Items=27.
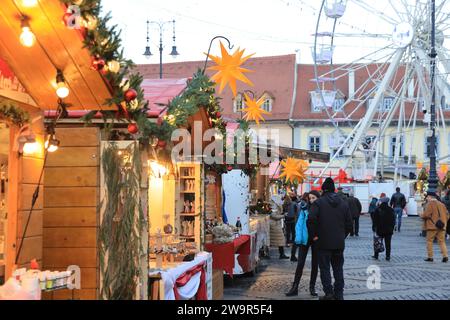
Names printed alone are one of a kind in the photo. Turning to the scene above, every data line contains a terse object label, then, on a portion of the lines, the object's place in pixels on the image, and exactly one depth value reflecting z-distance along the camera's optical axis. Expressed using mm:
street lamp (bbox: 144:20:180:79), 25512
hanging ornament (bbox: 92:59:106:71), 6152
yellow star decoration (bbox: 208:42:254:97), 10891
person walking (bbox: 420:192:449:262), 17922
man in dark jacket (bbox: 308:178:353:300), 11133
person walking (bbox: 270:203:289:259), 19383
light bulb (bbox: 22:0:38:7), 5727
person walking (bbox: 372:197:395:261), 17594
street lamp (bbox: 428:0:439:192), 29656
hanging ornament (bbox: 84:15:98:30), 5941
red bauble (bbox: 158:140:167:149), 7648
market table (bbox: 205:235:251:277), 12688
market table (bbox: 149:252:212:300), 8133
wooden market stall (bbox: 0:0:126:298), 6219
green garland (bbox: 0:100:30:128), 6660
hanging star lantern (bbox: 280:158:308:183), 20594
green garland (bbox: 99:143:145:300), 7316
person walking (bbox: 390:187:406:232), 29762
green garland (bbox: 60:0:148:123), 5961
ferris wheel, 32438
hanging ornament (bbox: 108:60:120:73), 6309
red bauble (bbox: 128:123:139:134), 6969
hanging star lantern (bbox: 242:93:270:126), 14547
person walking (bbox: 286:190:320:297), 11969
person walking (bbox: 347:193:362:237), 25528
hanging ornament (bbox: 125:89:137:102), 6551
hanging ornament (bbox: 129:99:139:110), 6766
